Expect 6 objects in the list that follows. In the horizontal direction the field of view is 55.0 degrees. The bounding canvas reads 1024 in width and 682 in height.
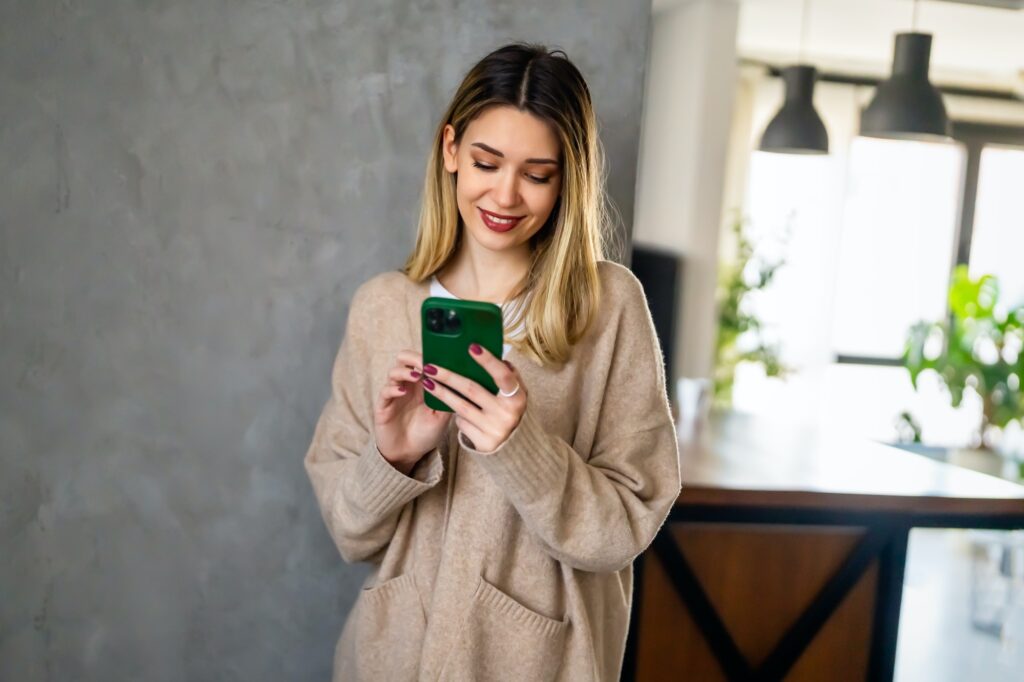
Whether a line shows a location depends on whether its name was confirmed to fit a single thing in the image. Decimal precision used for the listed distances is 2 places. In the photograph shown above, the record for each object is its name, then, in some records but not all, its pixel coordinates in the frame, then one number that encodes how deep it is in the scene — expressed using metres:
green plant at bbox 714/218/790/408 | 5.75
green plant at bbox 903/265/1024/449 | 4.65
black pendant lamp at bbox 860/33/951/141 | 3.24
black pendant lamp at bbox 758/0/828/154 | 3.96
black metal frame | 1.87
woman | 1.20
